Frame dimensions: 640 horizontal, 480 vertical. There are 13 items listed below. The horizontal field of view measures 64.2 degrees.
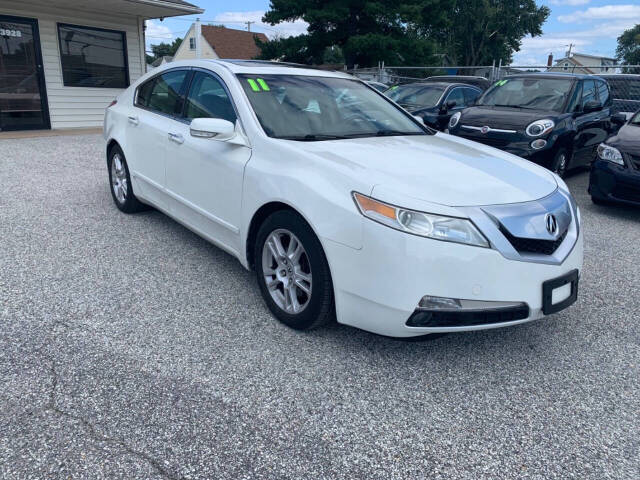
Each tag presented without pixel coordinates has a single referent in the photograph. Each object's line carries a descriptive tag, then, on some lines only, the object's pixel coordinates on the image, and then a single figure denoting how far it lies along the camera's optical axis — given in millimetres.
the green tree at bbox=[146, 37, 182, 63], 85262
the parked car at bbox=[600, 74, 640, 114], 10969
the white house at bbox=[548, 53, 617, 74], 59769
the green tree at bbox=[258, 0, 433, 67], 28531
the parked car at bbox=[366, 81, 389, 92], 16927
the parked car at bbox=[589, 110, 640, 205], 5863
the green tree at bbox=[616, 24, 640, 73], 69094
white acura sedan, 2488
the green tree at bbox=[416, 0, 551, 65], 47156
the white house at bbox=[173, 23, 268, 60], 51094
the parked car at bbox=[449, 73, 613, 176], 6992
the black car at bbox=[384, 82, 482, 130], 9953
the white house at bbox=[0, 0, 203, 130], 11219
